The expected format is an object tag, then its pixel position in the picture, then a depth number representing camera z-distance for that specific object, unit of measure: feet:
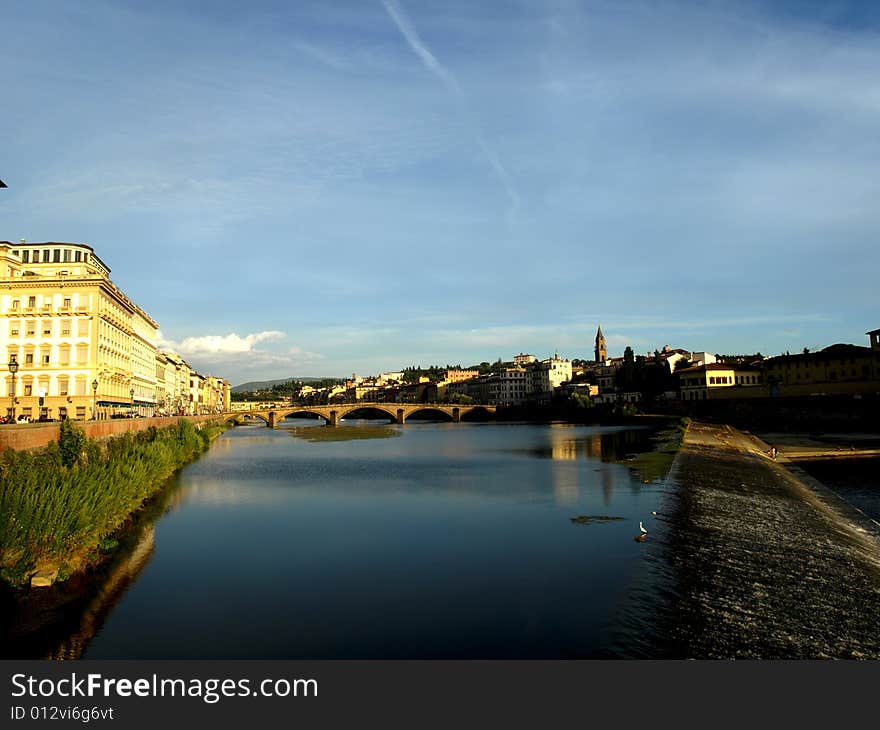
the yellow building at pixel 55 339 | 184.24
